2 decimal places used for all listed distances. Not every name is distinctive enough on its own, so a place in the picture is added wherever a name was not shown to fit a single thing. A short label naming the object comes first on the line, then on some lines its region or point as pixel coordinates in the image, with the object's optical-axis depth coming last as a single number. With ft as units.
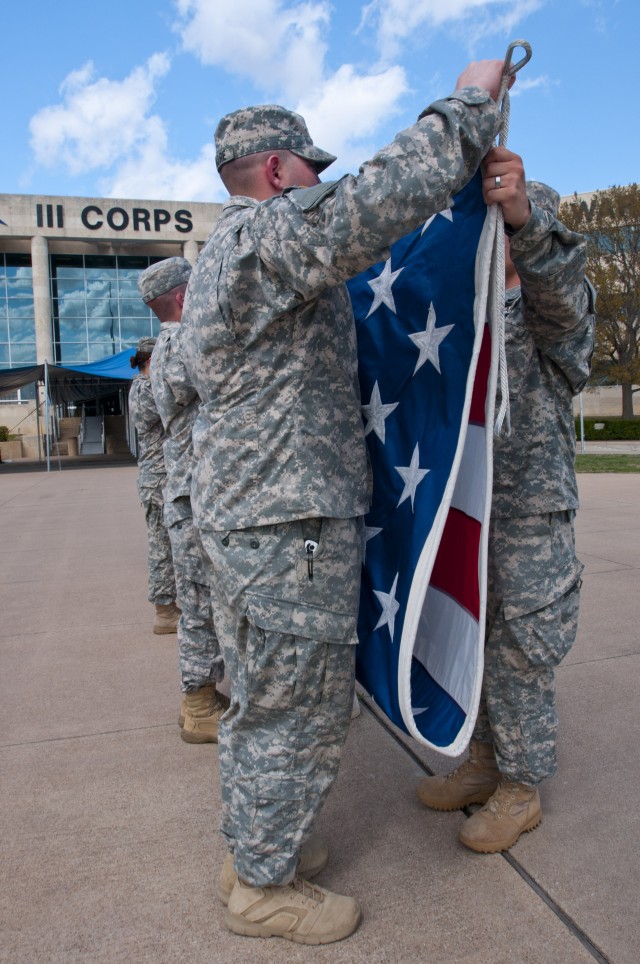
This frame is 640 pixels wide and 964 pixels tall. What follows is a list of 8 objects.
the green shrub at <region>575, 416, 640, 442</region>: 85.56
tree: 86.63
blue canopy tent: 64.80
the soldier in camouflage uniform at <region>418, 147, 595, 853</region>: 7.28
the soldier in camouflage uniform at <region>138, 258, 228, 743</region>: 10.46
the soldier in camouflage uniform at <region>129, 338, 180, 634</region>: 15.51
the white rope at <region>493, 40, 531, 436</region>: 5.70
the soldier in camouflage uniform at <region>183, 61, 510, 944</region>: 6.04
